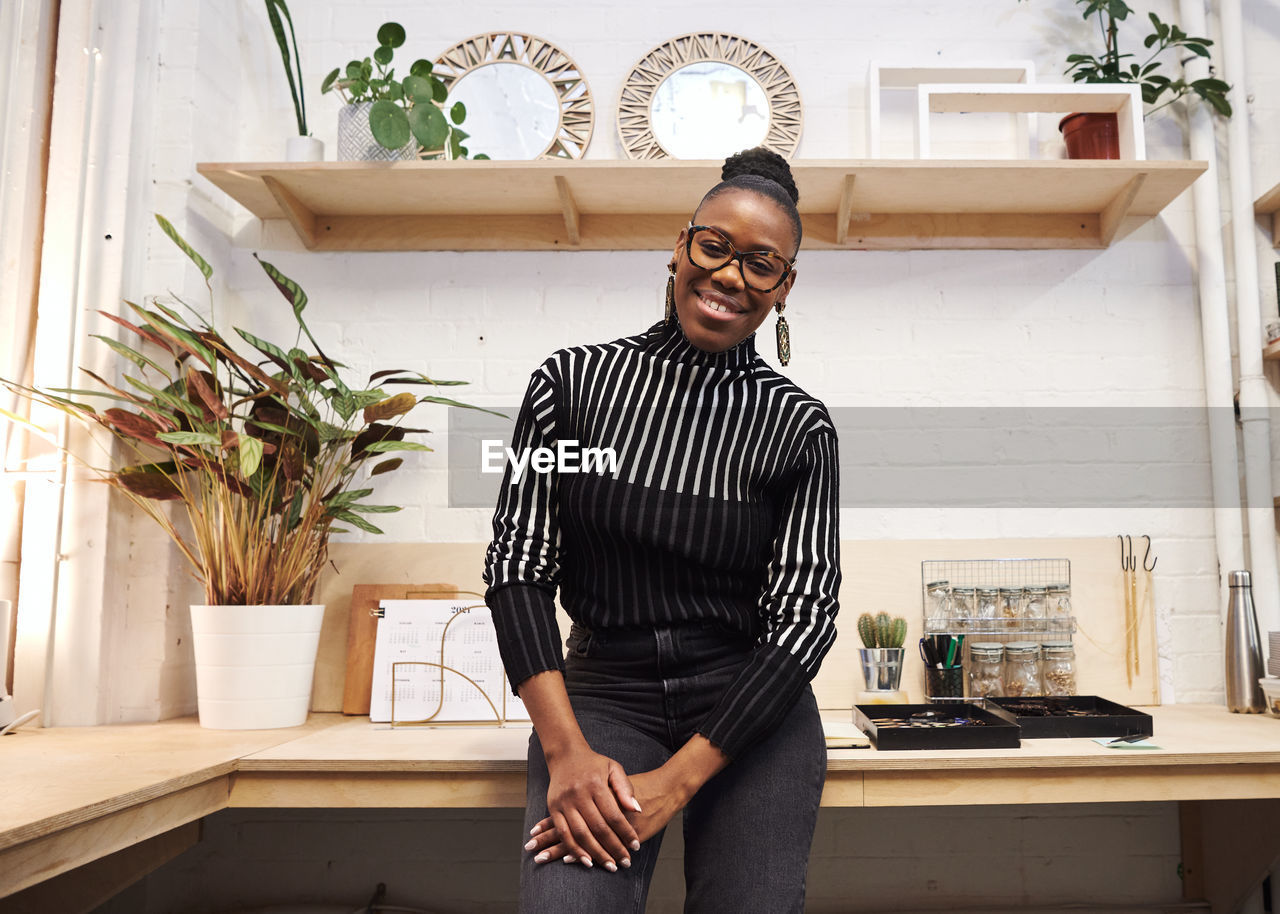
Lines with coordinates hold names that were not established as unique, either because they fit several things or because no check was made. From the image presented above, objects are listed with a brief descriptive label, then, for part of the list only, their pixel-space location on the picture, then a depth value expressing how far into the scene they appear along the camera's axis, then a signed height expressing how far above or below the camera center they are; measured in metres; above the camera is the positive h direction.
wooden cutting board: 2.04 -0.13
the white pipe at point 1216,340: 2.15 +0.54
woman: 1.16 +0.00
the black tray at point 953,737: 1.54 -0.26
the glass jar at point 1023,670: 1.97 -0.19
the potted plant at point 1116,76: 2.11 +1.16
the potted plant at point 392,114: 1.98 +0.97
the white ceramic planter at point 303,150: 2.12 +0.93
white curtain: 1.84 +0.68
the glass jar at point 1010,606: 2.01 -0.06
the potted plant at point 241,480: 1.80 +0.17
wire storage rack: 2.00 -0.08
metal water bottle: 1.94 -0.15
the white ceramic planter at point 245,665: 1.81 -0.18
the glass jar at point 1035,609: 2.00 -0.07
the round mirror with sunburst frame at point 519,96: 2.25 +1.13
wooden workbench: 1.39 -0.30
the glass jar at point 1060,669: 1.97 -0.19
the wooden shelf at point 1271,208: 2.18 +0.86
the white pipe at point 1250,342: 2.13 +0.54
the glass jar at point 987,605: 2.01 -0.06
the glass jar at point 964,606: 2.02 -0.07
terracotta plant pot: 2.11 +0.98
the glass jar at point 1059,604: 2.01 -0.06
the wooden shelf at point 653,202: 2.02 +0.84
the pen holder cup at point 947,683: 1.93 -0.22
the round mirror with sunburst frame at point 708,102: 2.23 +1.11
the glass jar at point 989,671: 1.98 -0.20
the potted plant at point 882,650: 1.91 -0.15
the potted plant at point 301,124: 2.10 +1.02
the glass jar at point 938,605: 2.04 -0.06
